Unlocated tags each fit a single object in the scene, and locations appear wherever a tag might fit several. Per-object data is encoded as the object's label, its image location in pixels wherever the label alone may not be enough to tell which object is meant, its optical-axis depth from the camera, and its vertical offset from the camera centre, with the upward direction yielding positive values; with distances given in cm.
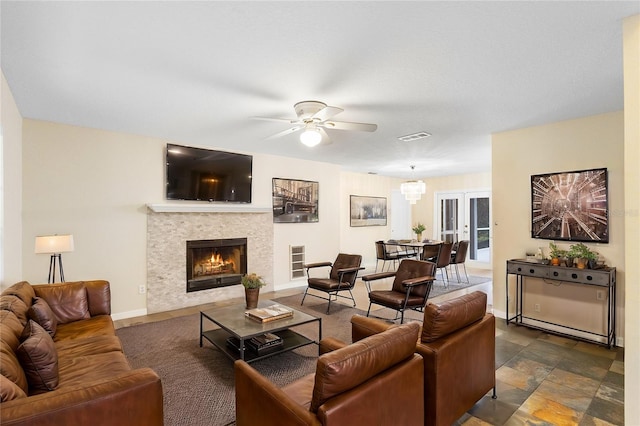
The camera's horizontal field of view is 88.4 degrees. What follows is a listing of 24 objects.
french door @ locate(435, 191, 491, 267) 862 -25
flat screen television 491 +62
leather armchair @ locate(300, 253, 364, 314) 480 -99
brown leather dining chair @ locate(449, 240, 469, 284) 686 -88
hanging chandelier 720 +53
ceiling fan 317 +93
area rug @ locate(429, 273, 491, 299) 593 -143
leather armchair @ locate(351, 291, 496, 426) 196 -89
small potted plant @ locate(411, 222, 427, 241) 777 -41
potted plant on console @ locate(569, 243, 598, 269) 357 -48
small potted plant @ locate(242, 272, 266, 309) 364 -86
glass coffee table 293 -105
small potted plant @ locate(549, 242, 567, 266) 381 -49
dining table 722 -69
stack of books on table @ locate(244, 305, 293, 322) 319 -100
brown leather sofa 141 -85
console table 345 -73
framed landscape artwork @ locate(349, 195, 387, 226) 846 +6
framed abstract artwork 366 +8
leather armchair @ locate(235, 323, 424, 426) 144 -86
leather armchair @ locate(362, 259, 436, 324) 398 -95
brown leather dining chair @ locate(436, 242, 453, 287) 639 -85
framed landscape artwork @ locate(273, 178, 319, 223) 620 +25
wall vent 643 -95
